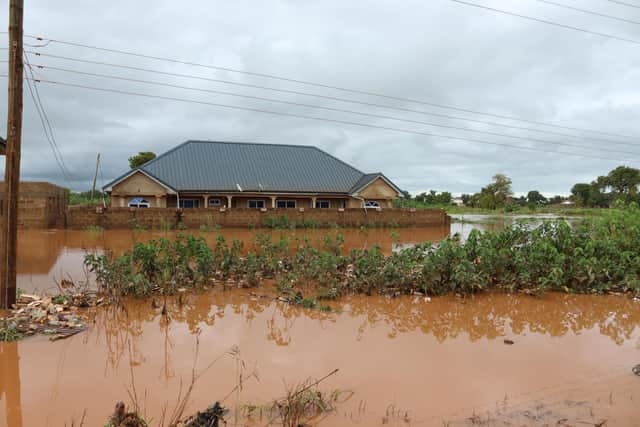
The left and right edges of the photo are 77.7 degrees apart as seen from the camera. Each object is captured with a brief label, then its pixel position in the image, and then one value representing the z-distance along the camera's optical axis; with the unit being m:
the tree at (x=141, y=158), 44.84
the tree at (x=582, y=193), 77.75
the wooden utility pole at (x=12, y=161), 6.57
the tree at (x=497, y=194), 65.88
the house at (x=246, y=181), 24.12
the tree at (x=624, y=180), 66.56
